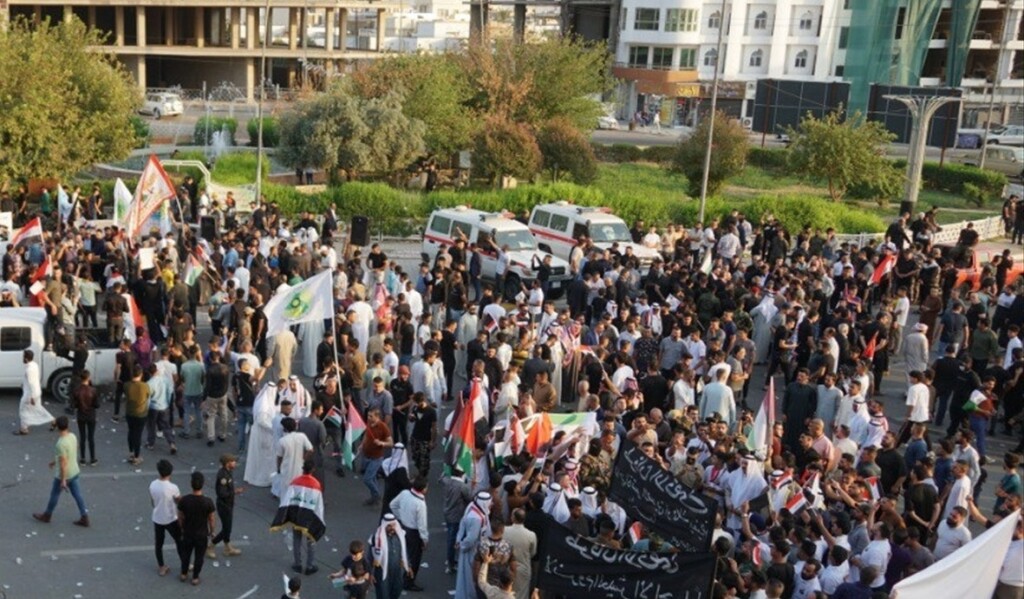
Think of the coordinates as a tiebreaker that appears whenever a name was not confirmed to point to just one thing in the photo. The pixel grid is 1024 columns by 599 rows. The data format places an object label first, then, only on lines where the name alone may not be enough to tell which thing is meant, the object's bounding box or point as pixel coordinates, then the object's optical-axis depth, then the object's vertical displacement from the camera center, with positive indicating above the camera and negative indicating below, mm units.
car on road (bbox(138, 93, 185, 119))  68500 -5548
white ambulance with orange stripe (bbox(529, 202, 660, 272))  28553 -4501
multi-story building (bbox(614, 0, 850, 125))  89500 -661
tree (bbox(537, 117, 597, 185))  42875 -4074
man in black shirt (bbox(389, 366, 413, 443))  16969 -5057
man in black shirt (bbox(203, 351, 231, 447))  17484 -5377
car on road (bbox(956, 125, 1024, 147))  70688 -4289
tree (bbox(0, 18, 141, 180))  34000 -3121
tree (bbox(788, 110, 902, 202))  42312 -3501
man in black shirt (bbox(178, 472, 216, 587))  13406 -5434
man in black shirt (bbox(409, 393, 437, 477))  16125 -5158
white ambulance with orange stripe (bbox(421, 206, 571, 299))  26750 -4699
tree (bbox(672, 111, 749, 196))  41969 -3747
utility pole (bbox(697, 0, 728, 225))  34062 -3097
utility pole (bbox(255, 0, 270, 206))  34572 -4341
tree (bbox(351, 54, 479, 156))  43688 -2543
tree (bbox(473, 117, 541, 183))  41438 -4007
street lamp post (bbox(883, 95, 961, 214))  36750 -2350
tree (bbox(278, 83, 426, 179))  40969 -3843
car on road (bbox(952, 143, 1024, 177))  62812 -5181
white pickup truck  19141 -5414
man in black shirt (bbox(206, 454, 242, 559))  14016 -5458
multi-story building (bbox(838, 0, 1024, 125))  67188 +371
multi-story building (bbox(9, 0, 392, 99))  81000 -2239
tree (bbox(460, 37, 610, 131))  47094 -2054
